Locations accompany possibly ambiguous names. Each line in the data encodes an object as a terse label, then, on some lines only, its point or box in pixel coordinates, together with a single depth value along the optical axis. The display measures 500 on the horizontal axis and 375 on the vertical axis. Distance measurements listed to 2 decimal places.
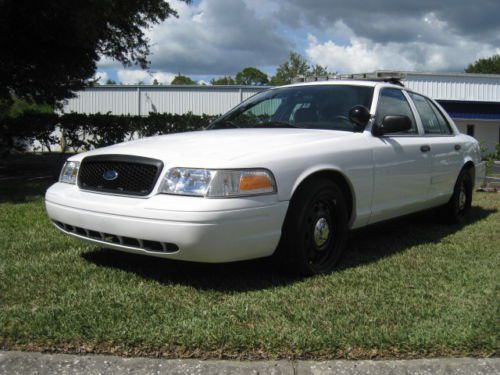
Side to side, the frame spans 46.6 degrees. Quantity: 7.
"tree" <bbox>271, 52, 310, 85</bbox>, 64.81
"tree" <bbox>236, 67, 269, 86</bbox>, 105.81
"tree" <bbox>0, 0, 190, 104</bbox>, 9.37
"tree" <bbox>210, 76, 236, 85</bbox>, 91.91
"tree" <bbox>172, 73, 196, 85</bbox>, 96.66
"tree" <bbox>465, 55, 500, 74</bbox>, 81.50
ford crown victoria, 3.72
